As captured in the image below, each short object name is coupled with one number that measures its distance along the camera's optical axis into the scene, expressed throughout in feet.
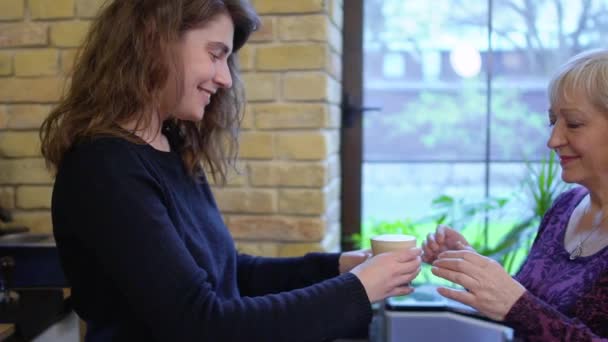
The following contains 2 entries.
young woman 2.85
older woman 3.60
